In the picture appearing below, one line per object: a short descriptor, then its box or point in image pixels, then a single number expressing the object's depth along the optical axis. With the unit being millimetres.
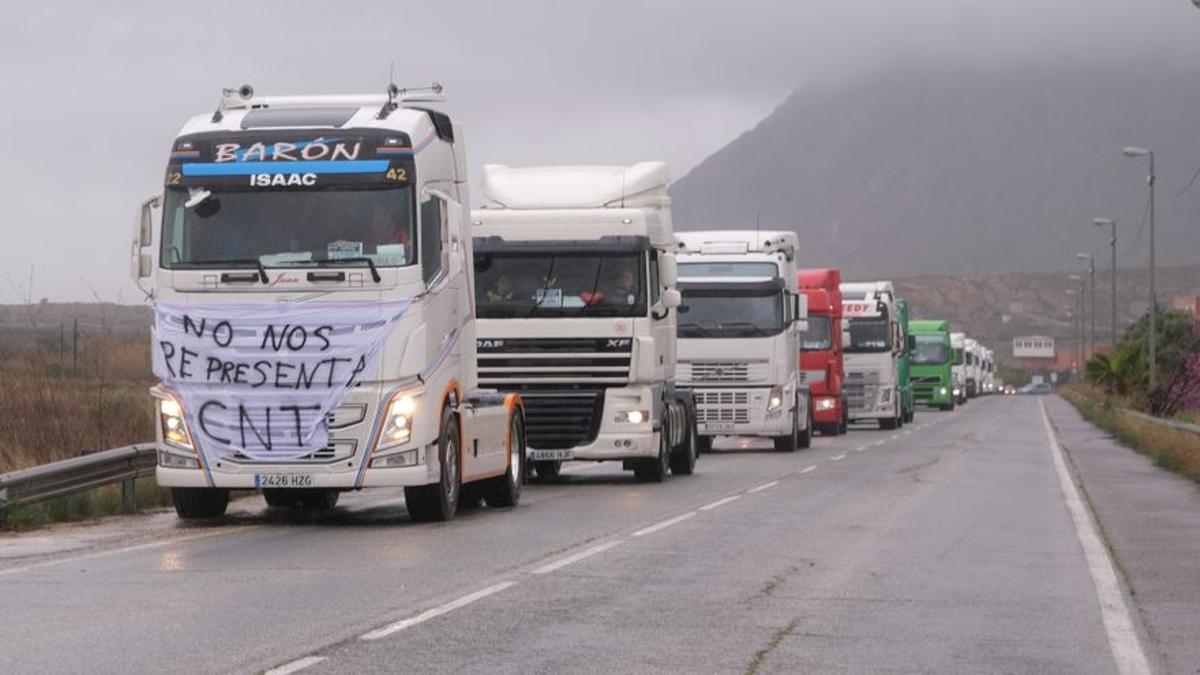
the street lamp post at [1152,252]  57856
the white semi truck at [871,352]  54938
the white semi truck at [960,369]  102650
